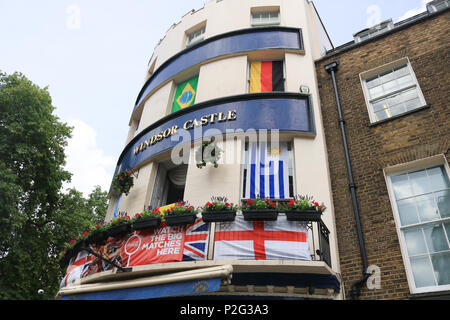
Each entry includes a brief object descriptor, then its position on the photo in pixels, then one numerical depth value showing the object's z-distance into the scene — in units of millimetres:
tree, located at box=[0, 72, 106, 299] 12594
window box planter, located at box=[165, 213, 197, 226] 6949
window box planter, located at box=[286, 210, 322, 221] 6242
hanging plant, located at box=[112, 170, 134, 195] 10156
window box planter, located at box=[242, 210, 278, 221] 6441
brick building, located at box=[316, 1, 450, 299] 6355
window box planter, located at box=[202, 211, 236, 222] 6652
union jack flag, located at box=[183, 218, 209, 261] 6609
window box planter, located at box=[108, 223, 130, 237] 7633
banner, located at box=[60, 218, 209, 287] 6748
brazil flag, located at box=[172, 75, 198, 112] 11773
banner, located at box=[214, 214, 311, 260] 6211
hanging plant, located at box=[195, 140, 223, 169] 8758
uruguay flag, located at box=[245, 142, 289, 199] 8164
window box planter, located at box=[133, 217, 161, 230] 7232
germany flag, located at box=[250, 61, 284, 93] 10602
